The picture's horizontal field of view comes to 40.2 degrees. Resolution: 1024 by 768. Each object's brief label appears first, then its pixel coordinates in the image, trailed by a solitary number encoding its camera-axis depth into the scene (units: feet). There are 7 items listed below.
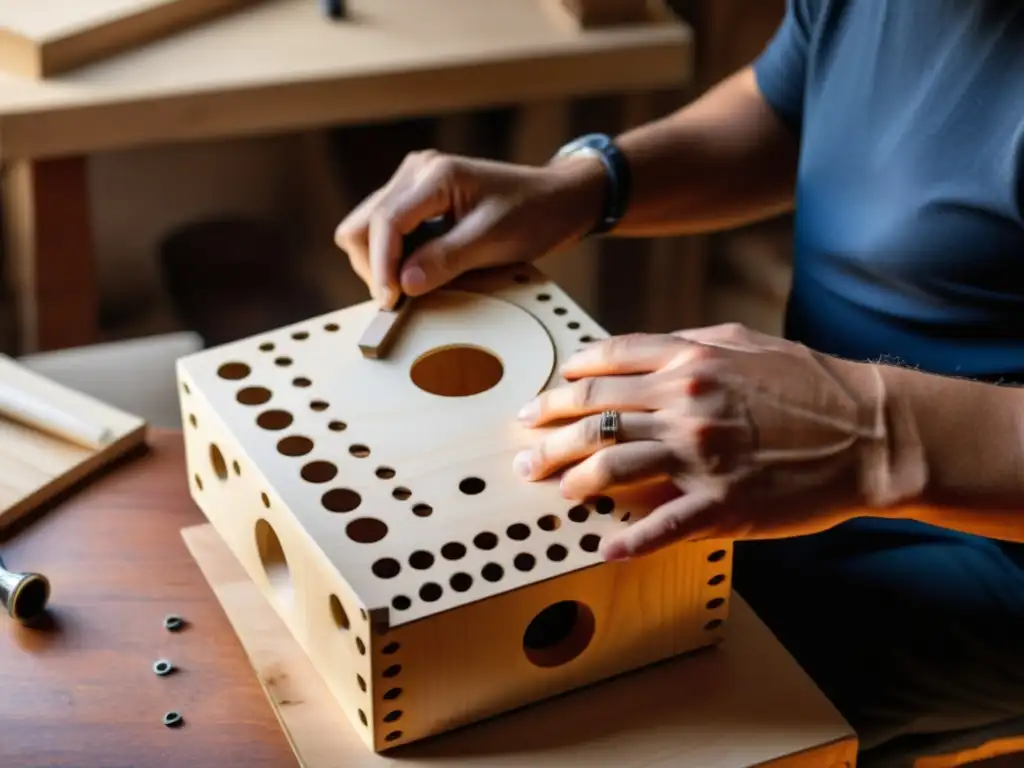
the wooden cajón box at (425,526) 2.64
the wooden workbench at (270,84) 4.72
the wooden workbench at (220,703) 2.77
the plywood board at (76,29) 4.73
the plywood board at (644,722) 2.76
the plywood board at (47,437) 3.42
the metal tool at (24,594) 3.06
